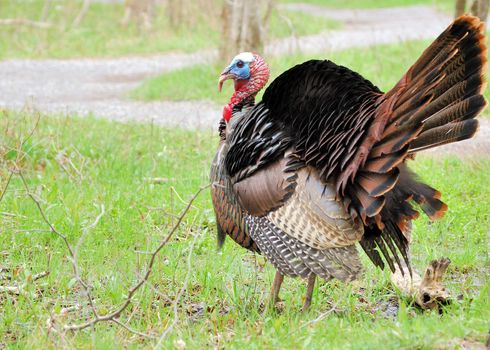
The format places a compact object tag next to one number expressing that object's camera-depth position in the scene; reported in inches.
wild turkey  322.0
